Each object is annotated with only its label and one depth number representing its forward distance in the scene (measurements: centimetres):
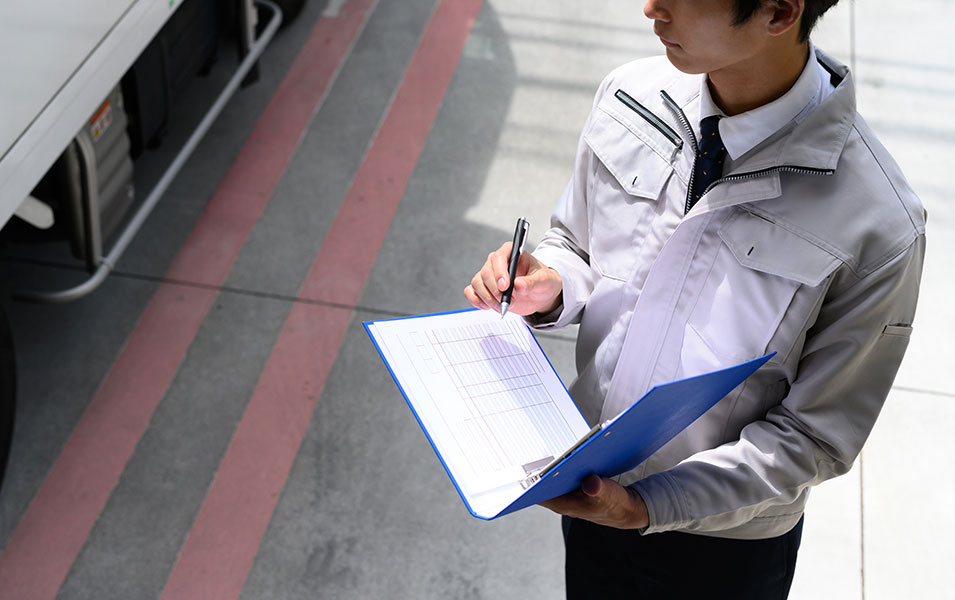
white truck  264
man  144
